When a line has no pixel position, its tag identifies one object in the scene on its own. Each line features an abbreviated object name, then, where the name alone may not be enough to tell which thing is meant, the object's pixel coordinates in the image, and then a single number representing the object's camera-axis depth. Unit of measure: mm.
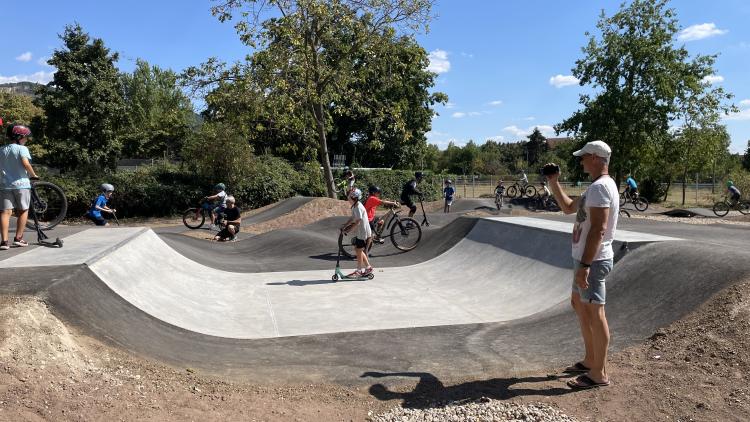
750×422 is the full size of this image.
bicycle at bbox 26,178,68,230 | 7645
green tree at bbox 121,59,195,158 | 50562
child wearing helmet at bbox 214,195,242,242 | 14195
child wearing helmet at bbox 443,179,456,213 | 23203
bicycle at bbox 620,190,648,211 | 24612
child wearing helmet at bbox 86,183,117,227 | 13234
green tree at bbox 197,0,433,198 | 20938
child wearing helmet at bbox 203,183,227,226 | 15836
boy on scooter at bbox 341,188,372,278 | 9102
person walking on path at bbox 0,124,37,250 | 6461
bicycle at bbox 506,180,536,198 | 28547
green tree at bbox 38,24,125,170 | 32438
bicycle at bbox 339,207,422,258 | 12320
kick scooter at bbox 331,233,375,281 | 9219
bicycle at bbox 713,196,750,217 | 21984
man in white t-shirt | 3760
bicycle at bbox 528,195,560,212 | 26844
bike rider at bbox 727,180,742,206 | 21906
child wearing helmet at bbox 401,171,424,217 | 13672
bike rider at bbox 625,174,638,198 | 24166
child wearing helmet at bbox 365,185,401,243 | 10453
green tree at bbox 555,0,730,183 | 31641
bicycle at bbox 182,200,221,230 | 16938
